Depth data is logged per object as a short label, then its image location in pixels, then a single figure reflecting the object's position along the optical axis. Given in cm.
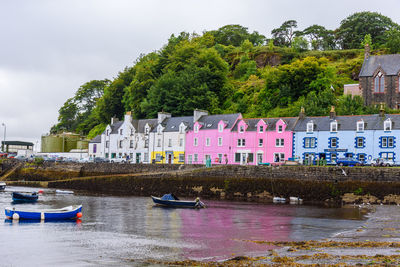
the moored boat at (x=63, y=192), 5047
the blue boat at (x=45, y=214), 2931
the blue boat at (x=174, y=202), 3716
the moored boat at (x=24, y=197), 4075
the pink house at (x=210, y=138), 5922
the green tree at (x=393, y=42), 8194
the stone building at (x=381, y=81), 6088
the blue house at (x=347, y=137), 4781
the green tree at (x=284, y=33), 11825
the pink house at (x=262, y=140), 5438
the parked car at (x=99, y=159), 6640
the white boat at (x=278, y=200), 4285
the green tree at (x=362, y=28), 9650
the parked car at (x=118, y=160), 6568
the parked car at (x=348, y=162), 4522
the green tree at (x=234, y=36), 12094
